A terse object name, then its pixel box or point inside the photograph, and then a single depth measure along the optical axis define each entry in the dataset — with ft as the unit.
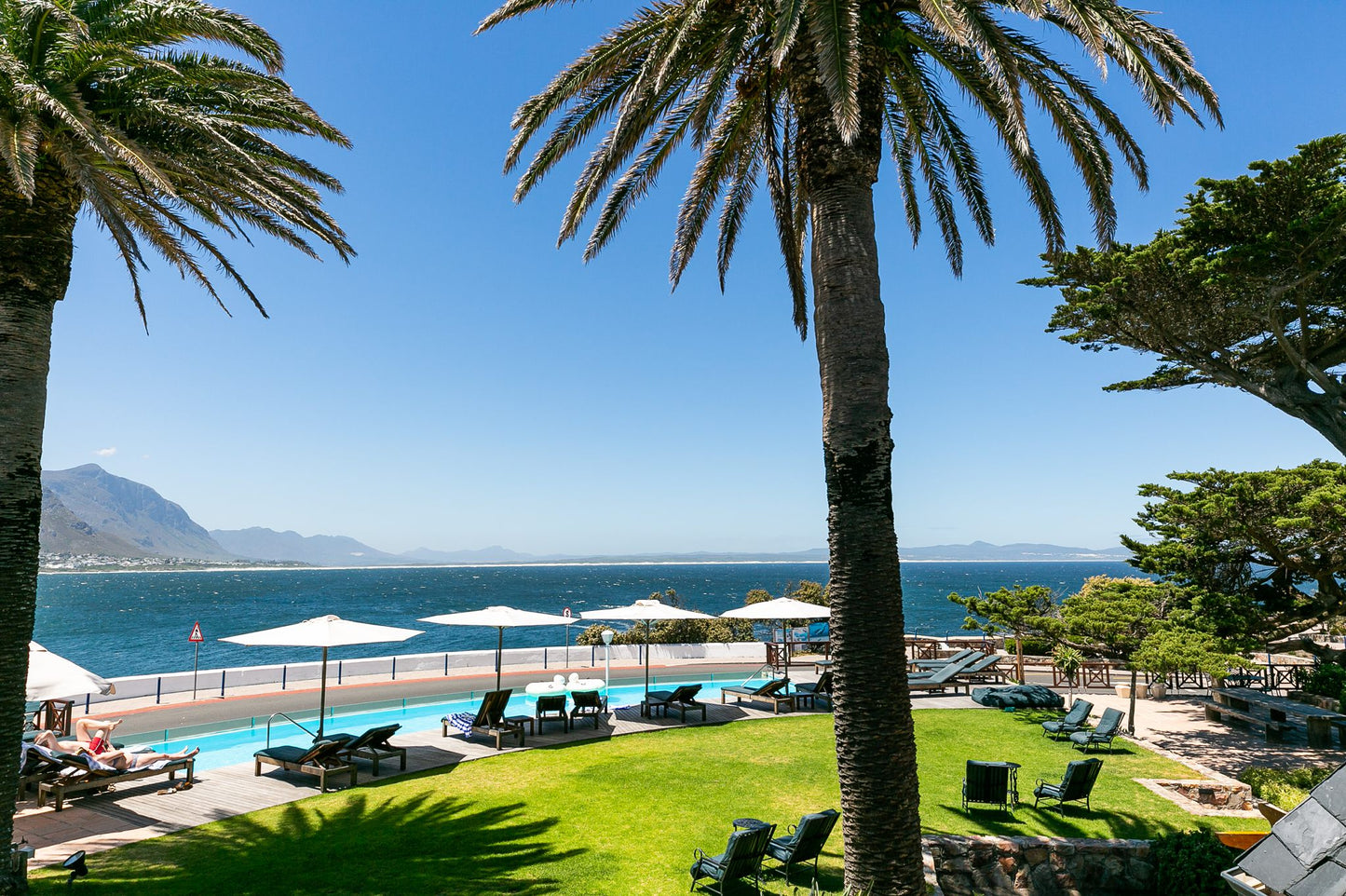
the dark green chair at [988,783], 33.01
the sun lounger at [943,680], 65.46
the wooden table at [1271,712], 51.67
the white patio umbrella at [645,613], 53.36
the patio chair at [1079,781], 33.96
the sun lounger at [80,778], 31.37
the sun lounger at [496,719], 45.01
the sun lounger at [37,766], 31.96
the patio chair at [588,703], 49.34
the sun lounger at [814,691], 59.21
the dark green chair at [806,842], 25.62
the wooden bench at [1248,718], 53.47
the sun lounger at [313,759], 35.50
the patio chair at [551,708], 48.03
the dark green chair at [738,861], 23.97
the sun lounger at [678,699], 53.67
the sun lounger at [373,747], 37.45
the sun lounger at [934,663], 72.79
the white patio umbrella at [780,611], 57.06
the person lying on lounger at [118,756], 33.50
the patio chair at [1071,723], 49.45
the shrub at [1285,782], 36.81
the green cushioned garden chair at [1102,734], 46.70
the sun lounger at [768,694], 58.03
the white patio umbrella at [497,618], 46.82
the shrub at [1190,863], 23.97
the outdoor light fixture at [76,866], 22.43
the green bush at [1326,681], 67.41
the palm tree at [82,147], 21.71
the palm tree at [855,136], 20.88
